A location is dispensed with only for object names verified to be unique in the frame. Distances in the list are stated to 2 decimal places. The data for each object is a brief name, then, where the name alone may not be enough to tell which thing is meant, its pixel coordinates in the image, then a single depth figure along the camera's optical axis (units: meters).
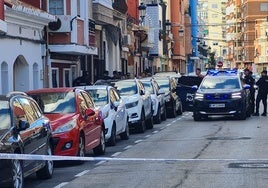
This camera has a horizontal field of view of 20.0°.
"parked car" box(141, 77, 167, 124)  27.20
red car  14.05
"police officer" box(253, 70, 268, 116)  29.33
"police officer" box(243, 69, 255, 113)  29.98
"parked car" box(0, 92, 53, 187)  10.16
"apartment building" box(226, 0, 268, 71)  126.75
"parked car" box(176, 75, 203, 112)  33.81
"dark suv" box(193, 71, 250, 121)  27.00
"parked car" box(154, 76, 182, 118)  30.97
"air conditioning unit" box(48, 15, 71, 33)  29.97
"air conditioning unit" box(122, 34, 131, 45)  46.98
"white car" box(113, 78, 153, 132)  22.77
